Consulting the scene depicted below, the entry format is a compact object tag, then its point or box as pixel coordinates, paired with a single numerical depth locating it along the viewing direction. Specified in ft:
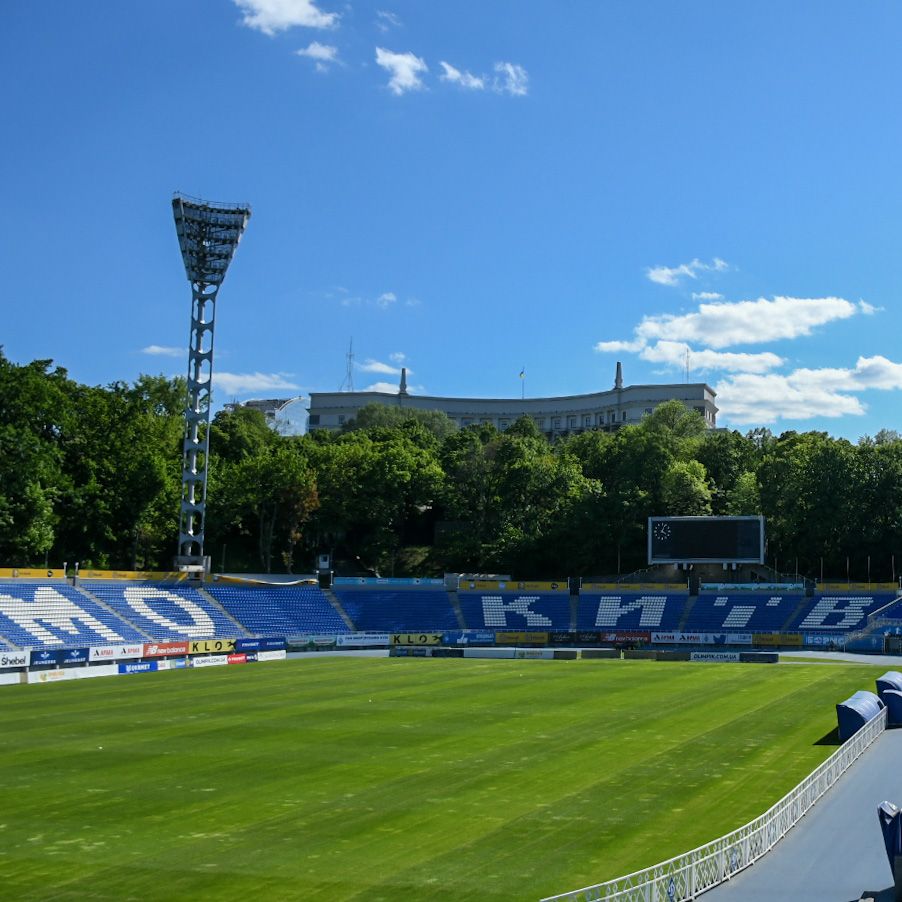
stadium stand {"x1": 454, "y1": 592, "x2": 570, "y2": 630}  277.64
